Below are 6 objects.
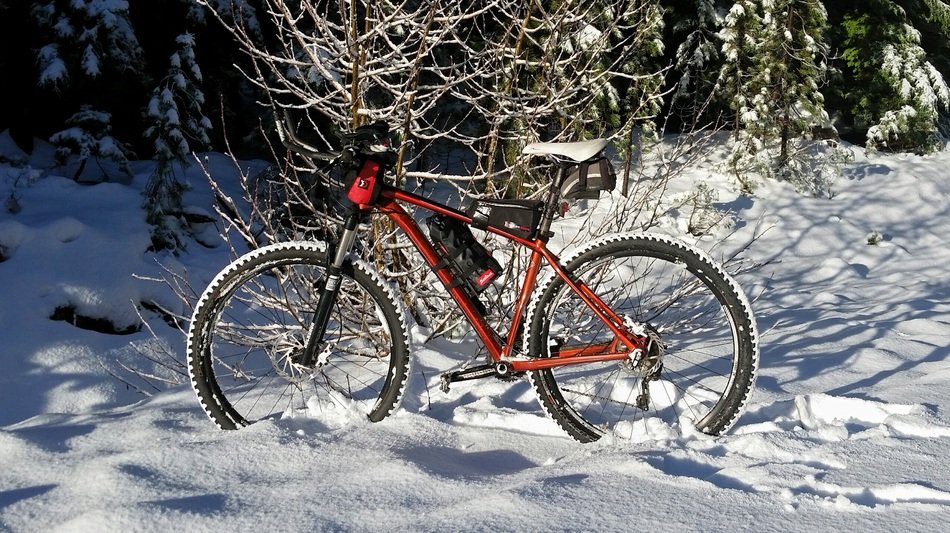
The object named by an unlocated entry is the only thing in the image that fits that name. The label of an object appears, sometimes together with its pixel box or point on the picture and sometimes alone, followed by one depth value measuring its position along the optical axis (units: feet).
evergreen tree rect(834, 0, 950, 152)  72.54
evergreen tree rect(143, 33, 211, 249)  38.06
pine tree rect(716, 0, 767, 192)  61.57
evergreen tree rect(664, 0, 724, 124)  65.05
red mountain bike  10.00
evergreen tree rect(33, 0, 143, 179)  38.99
